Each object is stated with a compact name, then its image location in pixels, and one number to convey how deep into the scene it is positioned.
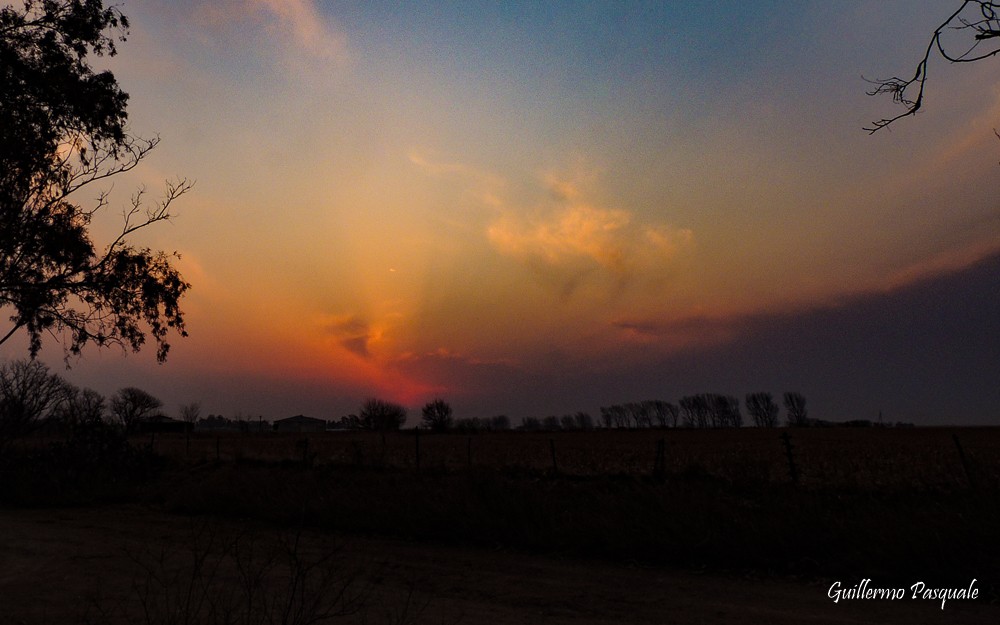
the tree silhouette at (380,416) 116.50
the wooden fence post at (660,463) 17.86
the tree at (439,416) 102.19
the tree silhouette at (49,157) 12.04
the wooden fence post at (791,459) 15.97
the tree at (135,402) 108.56
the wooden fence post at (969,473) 10.99
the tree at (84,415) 22.73
